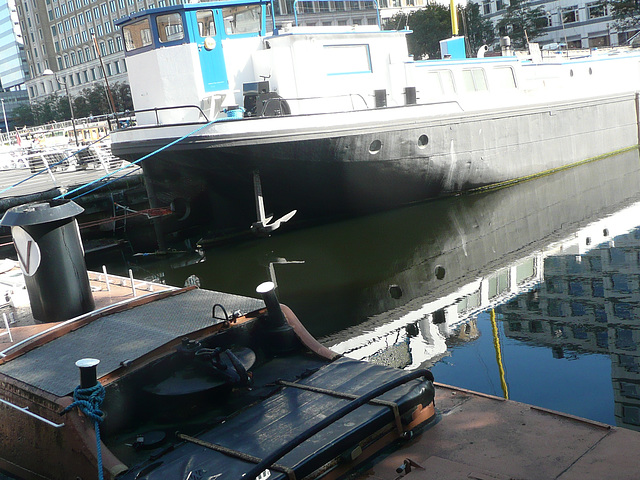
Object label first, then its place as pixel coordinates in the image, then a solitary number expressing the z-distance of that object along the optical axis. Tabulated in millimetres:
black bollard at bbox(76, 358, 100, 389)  4211
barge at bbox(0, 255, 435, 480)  4156
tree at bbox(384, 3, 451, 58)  52500
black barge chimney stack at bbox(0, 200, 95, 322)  5891
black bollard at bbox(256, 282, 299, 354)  5484
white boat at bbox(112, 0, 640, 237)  13102
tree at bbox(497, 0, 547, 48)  50875
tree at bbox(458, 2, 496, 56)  52656
